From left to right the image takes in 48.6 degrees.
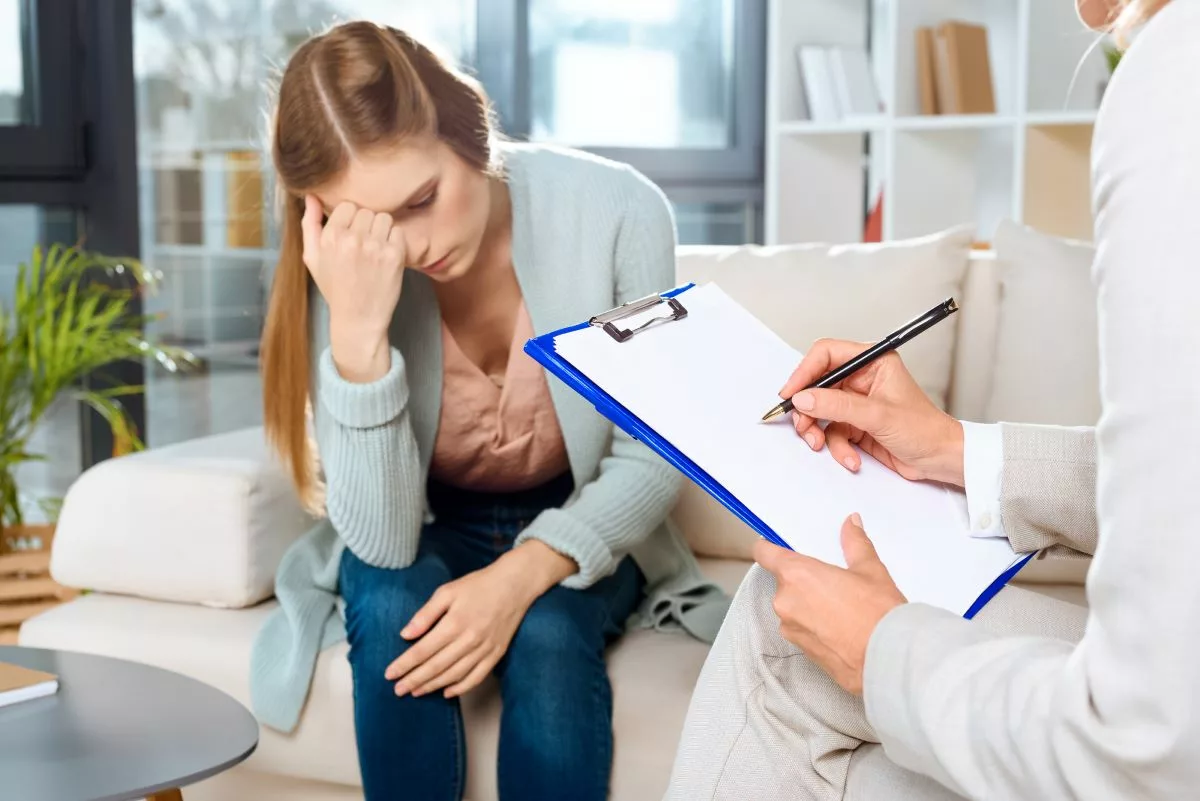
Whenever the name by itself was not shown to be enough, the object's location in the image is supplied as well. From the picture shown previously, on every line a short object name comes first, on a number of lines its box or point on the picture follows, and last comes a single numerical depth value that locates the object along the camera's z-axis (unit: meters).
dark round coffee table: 1.07
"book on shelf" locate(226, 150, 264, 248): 2.96
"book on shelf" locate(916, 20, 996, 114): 2.97
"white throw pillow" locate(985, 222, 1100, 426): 1.76
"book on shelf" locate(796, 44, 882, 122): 3.18
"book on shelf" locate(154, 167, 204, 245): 2.88
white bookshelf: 2.83
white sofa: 1.49
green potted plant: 2.30
